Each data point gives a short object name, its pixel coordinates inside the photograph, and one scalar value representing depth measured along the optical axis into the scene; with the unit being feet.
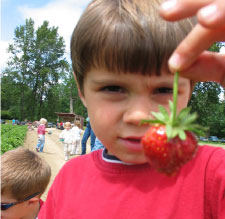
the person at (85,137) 28.18
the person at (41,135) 37.28
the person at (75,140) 33.67
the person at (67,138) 30.73
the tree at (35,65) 172.76
